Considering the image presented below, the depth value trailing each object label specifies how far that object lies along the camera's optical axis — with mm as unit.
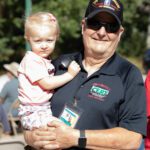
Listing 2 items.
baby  6429
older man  6026
